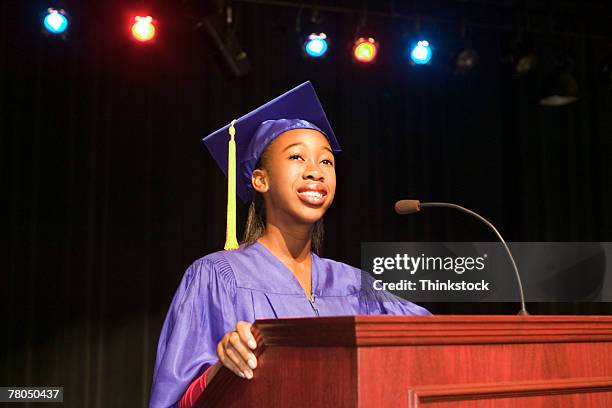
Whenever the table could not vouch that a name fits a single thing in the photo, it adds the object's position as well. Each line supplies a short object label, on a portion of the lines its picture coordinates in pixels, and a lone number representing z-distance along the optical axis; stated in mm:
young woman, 1743
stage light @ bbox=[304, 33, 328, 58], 4914
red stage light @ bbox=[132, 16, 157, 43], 4629
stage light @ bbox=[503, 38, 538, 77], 5055
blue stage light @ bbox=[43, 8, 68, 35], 4496
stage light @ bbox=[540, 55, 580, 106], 5074
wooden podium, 1021
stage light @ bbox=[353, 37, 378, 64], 4965
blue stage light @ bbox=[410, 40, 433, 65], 5121
